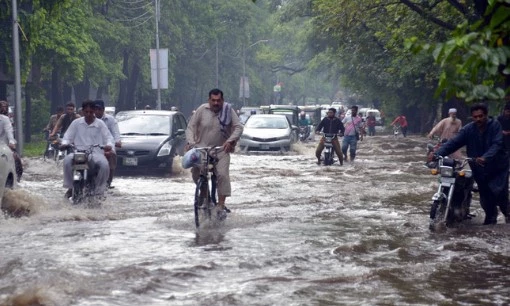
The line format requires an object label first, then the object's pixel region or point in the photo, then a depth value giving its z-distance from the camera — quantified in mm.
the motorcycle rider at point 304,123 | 48766
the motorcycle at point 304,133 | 48294
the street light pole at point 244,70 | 72250
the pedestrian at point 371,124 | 60531
